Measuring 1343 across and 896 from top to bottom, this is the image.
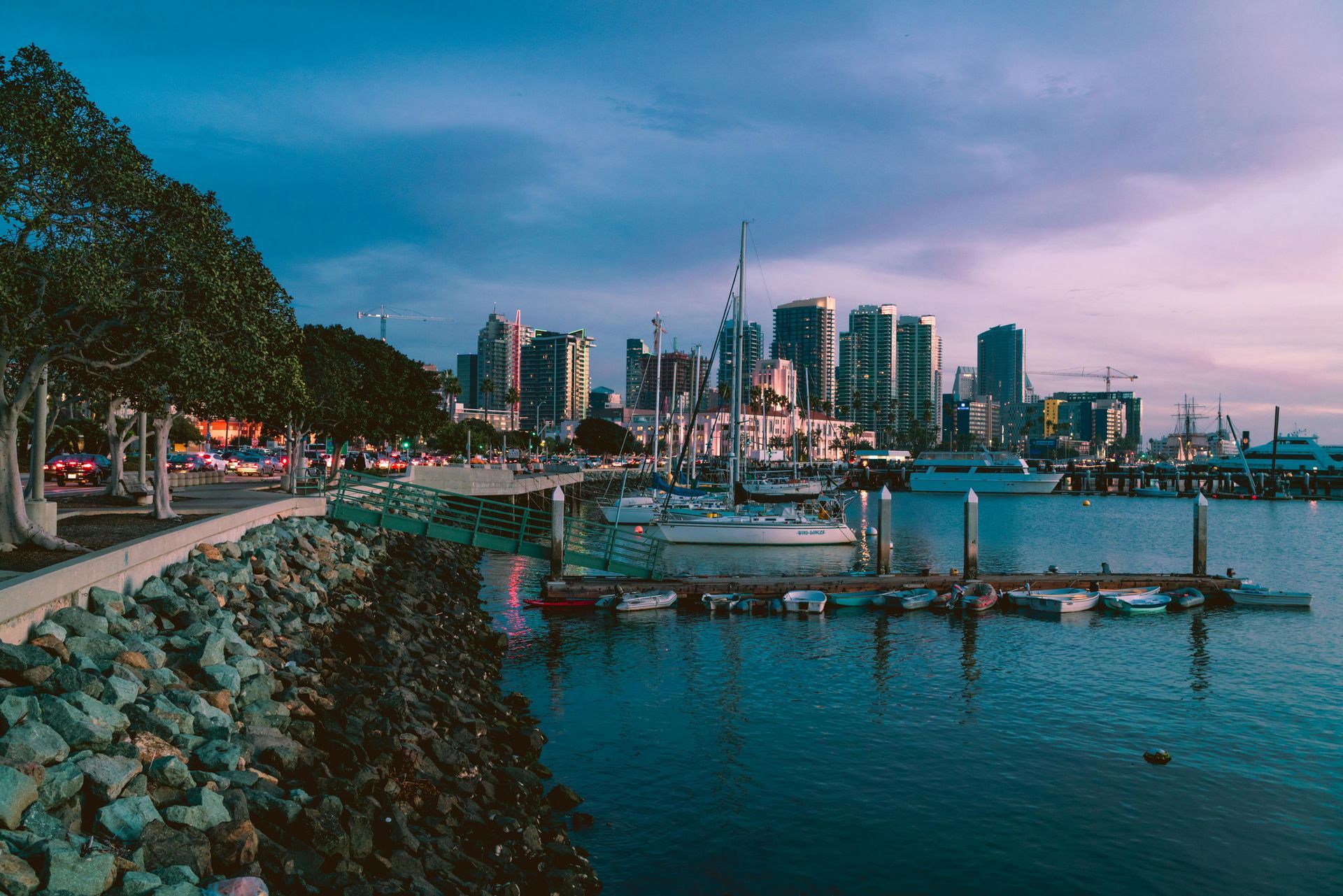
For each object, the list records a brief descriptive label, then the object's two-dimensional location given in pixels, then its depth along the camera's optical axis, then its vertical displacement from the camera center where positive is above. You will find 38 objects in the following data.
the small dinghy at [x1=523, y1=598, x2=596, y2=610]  34.22 -5.98
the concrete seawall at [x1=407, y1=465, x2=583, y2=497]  72.62 -2.76
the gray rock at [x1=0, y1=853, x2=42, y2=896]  7.82 -3.89
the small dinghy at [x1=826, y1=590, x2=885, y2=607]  35.25 -5.77
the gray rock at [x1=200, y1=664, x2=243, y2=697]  13.91 -3.70
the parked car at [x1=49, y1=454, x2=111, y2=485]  53.34 -1.83
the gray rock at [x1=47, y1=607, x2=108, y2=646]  13.78 -2.82
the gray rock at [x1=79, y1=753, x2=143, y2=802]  9.67 -3.69
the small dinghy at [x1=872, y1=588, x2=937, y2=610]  35.09 -5.74
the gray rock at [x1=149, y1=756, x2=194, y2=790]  10.38 -3.87
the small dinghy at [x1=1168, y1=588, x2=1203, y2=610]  36.81 -5.81
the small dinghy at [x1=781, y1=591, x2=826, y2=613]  34.19 -5.76
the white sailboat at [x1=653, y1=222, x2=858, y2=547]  58.12 -4.89
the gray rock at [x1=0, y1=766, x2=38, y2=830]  8.66 -3.53
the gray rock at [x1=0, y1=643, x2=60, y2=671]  11.66 -2.90
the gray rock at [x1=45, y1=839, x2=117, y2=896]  8.12 -3.99
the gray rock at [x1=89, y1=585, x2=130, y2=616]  15.08 -2.73
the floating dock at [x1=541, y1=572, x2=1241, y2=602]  34.62 -5.29
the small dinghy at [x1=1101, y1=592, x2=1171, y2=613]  35.34 -5.78
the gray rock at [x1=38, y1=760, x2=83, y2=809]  9.23 -3.62
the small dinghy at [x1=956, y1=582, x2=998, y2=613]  35.00 -5.64
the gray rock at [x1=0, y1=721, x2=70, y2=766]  9.62 -3.35
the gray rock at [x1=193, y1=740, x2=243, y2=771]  11.38 -4.04
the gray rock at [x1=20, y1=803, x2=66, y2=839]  8.72 -3.79
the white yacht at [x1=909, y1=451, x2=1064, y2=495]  140.62 -3.24
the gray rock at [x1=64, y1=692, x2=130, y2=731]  10.96 -3.35
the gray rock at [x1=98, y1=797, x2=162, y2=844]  9.21 -3.96
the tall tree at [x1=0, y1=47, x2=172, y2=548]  19.94 +4.79
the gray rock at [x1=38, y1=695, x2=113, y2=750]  10.40 -3.35
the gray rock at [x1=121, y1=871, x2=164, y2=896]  8.40 -4.20
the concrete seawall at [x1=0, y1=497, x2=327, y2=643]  12.67 -2.33
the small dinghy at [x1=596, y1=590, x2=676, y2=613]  33.53 -5.74
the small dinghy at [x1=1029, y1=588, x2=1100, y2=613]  34.91 -5.69
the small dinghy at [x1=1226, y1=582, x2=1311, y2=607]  37.22 -5.77
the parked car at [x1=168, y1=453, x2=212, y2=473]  66.75 -1.71
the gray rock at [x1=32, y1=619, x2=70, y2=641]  13.00 -2.78
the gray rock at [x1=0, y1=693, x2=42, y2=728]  10.17 -3.12
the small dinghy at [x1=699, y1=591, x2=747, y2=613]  34.12 -5.76
